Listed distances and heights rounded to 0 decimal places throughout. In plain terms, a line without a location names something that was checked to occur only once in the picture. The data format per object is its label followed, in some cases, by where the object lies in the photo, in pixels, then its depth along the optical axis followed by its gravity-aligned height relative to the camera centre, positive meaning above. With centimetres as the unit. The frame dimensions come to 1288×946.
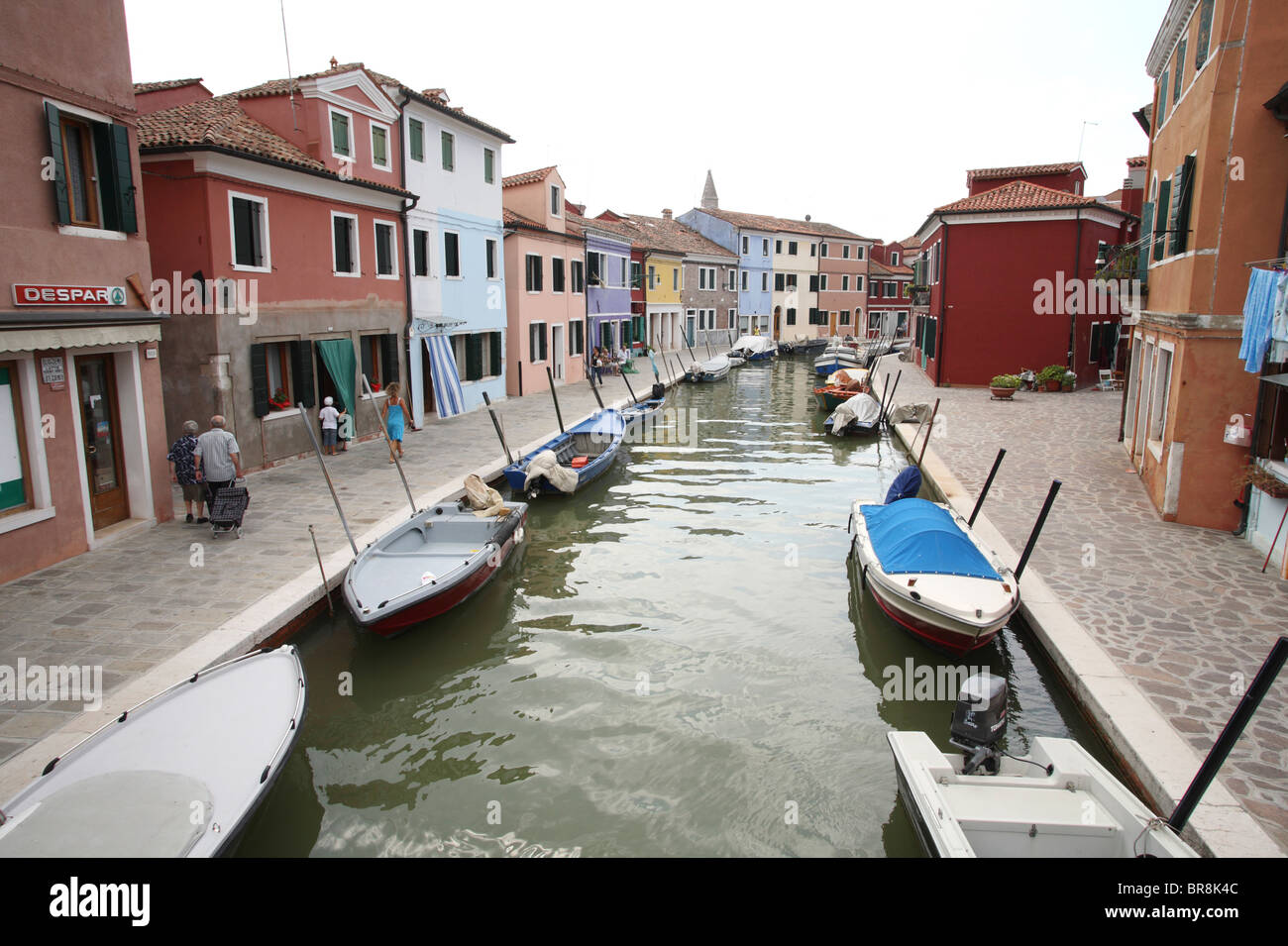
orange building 1073 +124
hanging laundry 958 +18
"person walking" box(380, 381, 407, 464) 1636 -168
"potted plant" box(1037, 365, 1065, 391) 2816 -158
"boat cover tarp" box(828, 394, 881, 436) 2377 -242
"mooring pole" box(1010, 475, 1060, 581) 951 -228
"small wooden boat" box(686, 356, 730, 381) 3703 -185
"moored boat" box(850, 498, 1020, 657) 844 -275
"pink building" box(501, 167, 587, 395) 2758 +168
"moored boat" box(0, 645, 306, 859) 502 -305
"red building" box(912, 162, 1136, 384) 2830 +161
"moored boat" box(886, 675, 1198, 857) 512 -312
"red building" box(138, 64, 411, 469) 1401 +157
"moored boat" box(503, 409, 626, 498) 1571 -271
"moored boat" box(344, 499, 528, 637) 907 -294
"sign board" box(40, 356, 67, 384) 990 -52
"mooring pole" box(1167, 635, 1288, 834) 495 -247
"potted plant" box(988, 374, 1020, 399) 2604 -176
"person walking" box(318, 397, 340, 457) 1697 -195
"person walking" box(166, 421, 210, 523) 1166 -188
